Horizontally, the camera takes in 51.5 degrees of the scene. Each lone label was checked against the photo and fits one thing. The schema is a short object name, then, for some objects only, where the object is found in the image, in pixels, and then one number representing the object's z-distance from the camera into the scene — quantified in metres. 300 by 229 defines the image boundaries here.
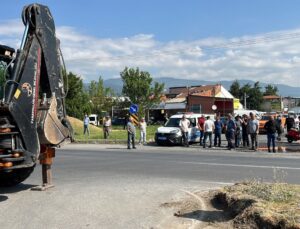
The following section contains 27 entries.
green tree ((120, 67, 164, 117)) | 45.50
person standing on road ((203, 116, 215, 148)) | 16.64
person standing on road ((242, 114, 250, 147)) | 16.39
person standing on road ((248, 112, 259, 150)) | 15.20
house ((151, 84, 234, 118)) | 34.40
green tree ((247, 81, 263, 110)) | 71.15
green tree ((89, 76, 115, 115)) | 55.25
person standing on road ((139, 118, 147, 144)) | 18.61
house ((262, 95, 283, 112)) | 61.42
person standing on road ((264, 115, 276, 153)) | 14.57
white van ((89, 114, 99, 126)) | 49.11
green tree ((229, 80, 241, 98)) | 75.25
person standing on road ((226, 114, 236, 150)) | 15.84
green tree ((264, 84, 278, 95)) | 86.44
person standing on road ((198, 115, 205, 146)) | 17.53
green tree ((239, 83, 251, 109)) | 72.75
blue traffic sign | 19.86
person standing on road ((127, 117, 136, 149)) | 16.15
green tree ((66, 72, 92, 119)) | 38.71
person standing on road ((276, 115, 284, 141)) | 18.41
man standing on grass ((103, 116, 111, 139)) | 21.20
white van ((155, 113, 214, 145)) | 17.65
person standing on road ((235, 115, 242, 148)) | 16.43
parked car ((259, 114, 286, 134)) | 26.13
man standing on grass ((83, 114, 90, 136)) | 25.48
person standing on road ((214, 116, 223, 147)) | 16.77
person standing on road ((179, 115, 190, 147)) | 17.29
